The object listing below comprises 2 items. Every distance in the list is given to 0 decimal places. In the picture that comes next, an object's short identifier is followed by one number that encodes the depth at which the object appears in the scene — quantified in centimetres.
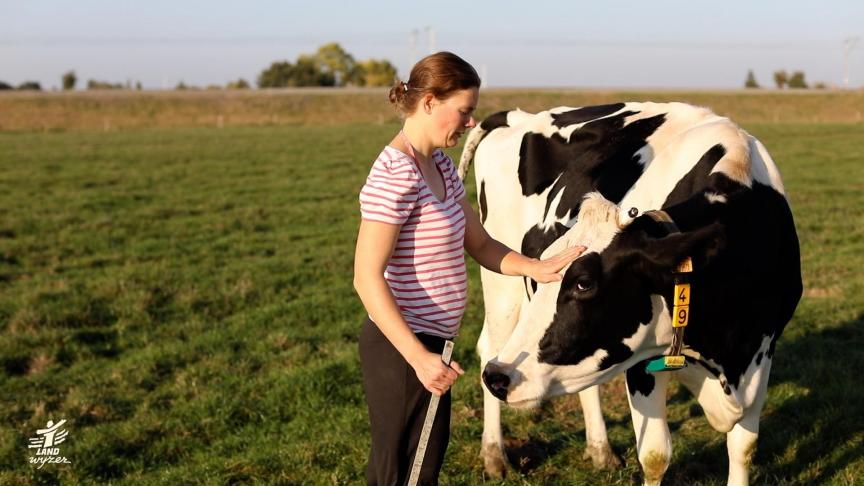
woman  288
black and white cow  318
